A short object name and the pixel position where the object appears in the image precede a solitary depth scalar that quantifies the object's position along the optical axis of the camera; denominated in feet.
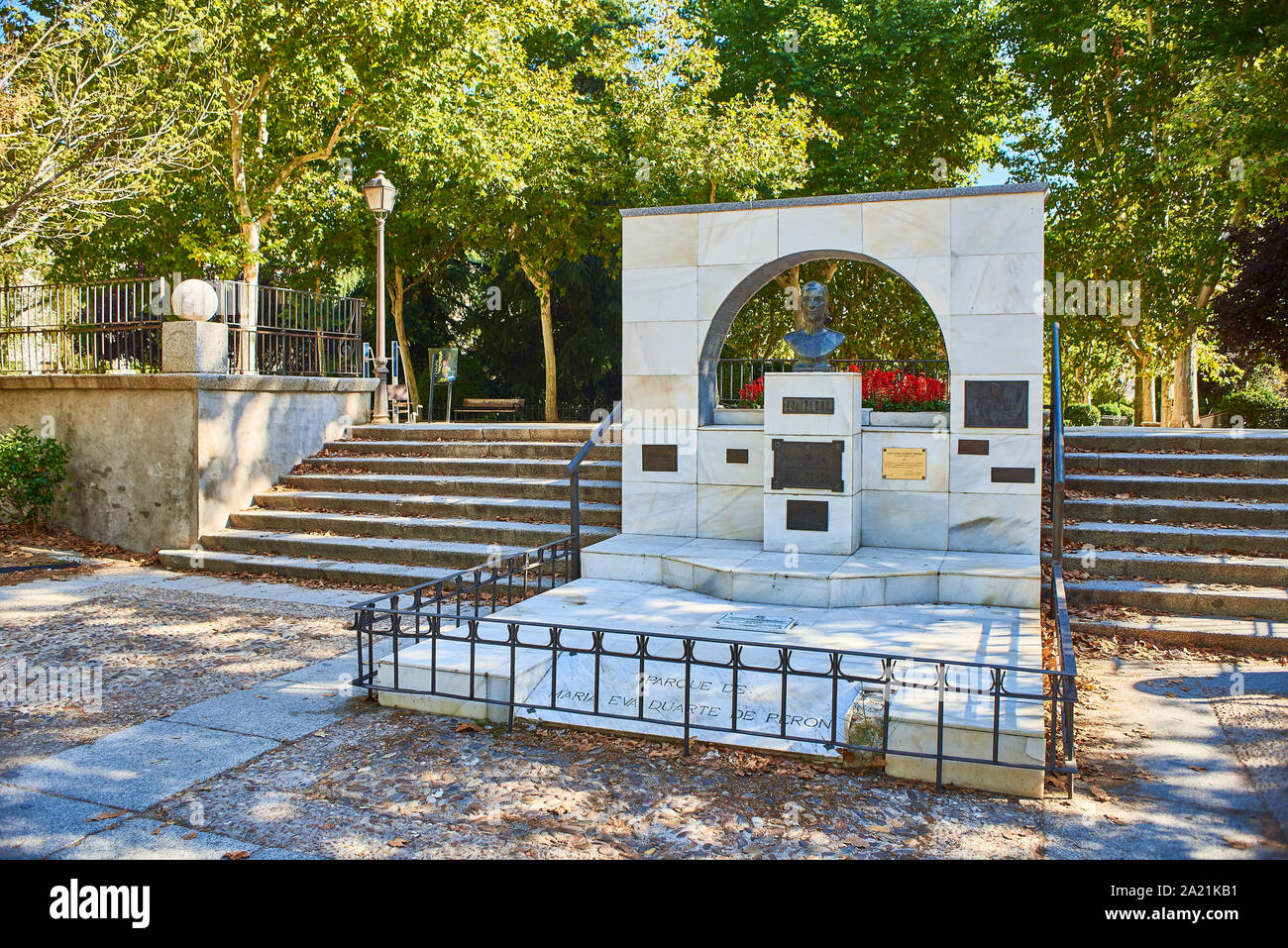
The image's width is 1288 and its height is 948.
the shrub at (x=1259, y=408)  86.58
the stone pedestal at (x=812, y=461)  29.09
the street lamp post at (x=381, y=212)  50.39
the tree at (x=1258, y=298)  54.39
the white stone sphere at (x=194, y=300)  40.83
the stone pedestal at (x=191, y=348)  40.09
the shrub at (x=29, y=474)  40.78
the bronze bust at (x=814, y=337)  30.73
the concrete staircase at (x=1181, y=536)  25.85
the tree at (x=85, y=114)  42.37
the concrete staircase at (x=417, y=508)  35.60
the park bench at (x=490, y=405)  75.41
